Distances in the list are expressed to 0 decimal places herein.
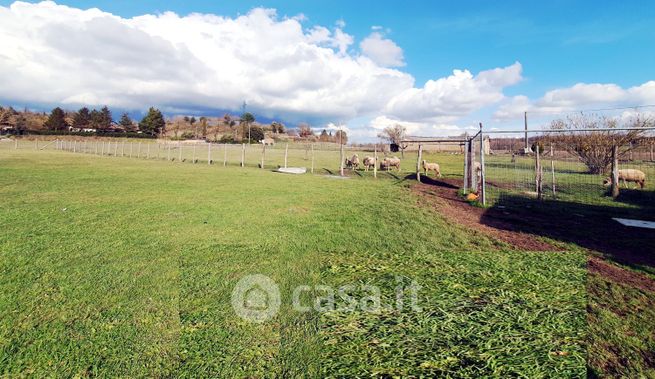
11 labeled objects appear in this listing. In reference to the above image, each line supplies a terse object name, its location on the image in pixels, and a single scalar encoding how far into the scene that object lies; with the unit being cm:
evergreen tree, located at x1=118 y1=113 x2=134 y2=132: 10031
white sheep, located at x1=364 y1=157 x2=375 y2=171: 2453
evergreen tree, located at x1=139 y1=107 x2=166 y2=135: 9488
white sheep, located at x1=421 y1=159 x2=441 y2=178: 1951
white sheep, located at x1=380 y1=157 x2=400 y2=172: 2403
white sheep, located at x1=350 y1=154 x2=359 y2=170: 2511
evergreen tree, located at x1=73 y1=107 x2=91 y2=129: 9375
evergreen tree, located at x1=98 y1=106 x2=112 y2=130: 9562
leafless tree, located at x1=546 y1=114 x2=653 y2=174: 1658
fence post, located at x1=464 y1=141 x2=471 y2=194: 1240
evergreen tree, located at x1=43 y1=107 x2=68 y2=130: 8531
